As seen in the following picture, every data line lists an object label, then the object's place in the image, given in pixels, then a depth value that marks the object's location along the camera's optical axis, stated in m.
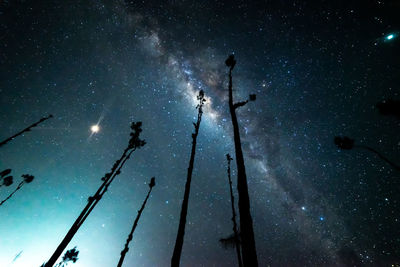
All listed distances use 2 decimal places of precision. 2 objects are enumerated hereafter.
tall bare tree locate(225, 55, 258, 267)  3.84
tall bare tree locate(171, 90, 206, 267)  7.55
